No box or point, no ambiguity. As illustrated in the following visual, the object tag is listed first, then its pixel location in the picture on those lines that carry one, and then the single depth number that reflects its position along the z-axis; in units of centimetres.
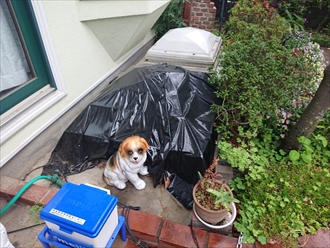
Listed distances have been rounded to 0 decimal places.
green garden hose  223
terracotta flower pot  187
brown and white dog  212
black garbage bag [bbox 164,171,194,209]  243
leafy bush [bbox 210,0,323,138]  256
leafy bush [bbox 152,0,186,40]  577
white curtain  232
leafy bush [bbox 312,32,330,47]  690
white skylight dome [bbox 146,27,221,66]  405
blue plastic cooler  143
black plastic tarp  252
